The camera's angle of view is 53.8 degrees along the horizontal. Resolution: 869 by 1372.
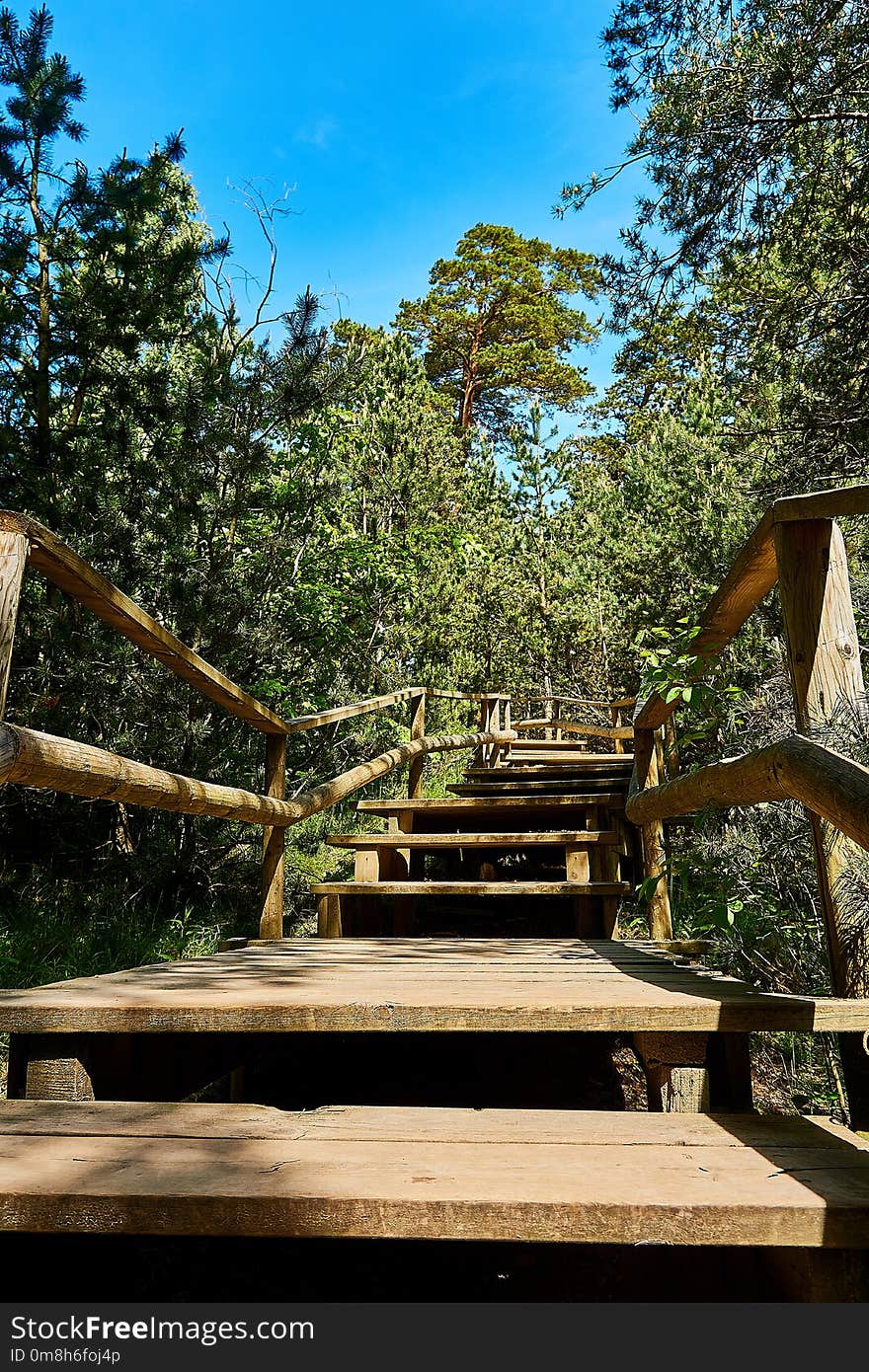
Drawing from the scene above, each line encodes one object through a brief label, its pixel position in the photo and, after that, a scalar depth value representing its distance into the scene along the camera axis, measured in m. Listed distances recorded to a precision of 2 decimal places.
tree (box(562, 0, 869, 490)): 4.91
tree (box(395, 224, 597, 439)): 20.00
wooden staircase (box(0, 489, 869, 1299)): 1.18
